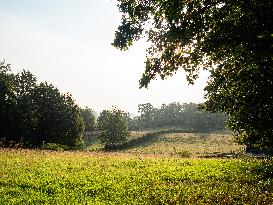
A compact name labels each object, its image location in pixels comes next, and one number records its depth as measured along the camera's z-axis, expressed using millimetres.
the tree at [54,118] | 60406
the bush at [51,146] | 48281
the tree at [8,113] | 54688
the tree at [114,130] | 86688
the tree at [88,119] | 122875
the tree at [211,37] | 11070
